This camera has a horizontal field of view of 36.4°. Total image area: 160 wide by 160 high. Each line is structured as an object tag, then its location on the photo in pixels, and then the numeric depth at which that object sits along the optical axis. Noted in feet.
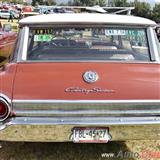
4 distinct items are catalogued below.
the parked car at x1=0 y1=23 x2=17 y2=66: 19.14
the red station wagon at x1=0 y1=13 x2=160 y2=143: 8.25
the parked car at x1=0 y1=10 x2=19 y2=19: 90.46
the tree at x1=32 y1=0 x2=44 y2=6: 176.21
